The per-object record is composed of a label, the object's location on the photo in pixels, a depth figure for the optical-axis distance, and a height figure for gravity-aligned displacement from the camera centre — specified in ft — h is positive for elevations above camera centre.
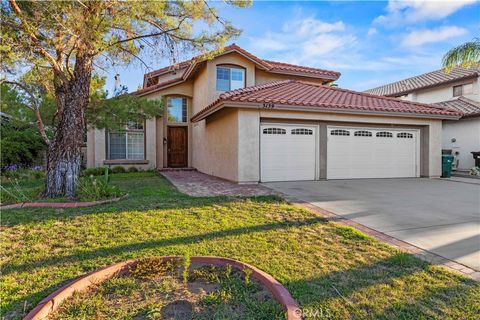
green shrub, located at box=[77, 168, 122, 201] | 24.76 -3.14
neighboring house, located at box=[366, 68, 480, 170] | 57.57 +13.89
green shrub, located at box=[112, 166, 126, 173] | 52.80 -2.44
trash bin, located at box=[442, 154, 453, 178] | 47.01 -1.74
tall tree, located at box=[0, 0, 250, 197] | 20.01 +9.23
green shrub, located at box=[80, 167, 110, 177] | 48.36 -2.73
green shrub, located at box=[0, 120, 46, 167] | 49.70 +2.11
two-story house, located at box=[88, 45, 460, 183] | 37.60 +4.01
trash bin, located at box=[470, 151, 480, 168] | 53.52 -0.31
